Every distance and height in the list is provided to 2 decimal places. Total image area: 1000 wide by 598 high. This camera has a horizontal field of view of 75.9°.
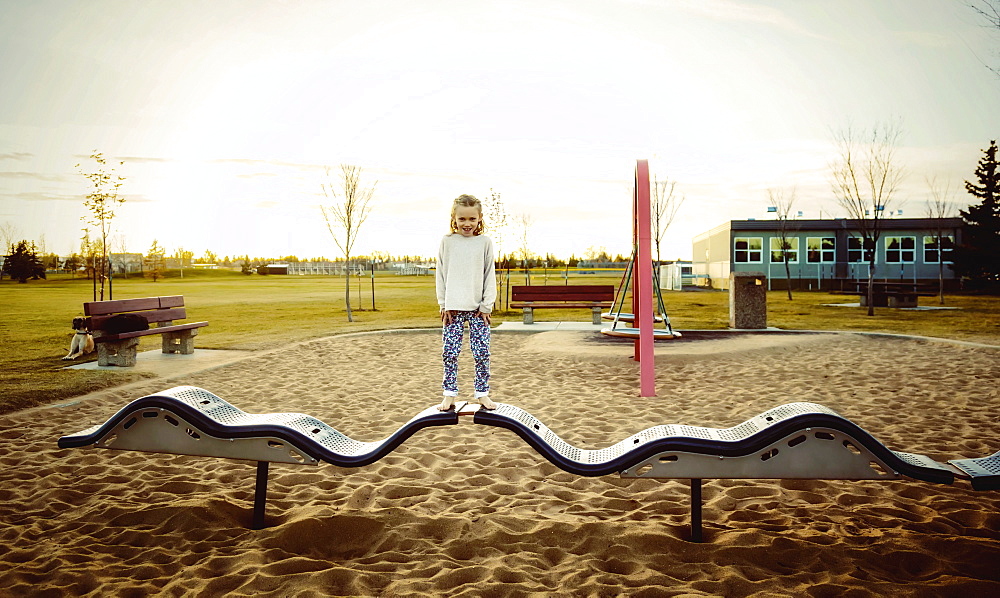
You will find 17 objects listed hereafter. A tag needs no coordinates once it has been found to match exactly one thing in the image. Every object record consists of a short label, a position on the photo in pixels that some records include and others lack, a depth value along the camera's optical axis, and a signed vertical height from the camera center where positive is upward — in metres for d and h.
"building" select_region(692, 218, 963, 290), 39.94 +1.79
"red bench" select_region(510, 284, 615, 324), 17.91 -0.45
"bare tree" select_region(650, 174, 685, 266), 31.92 +3.62
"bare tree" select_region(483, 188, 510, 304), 28.83 +2.85
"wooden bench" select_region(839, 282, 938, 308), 23.98 -0.51
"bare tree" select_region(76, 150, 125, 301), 19.72 +2.54
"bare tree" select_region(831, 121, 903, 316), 23.28 +3.25
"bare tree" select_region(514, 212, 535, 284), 33.18 +1.85
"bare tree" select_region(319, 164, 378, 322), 23.89 +2.92
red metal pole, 7.78 +0.00
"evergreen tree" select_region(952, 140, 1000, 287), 35.84 +2.48
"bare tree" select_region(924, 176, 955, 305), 37.66 +3.10
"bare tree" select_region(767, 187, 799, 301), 40.47 +3.25
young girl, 4.52 +0.00
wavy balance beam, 3.67 -1.00
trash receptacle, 16.92 -0.56
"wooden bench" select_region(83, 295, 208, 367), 10.70 -0.80
